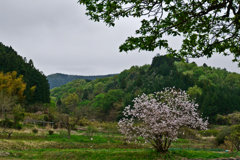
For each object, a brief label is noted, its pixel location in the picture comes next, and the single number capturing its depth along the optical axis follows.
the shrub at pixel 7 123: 25.25
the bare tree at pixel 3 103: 26.51
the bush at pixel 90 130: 28.98
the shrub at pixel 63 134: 25.49
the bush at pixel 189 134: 33.50
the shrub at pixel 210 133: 37.37
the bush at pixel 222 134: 23.19
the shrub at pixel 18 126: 27.17
